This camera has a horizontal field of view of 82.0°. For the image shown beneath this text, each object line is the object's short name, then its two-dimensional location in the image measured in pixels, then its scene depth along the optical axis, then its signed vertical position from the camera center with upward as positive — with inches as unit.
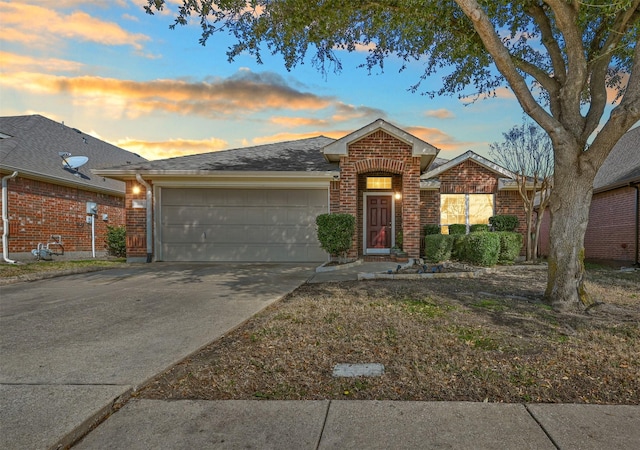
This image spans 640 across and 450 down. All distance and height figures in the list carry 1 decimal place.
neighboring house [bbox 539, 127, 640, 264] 495.8 +29.6
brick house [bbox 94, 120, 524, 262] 445.1 +41.9
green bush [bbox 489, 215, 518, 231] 496.4 +7.4
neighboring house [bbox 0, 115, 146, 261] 475.8 +60.9
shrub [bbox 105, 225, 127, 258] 544.1 -14.7
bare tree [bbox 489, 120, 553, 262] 487.8 +76.9
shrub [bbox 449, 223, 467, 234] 506.6 -0.4
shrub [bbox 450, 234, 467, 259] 444.1 -21.1
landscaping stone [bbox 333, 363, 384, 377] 121.0 -47.7
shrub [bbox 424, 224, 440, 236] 496.7 -0.3
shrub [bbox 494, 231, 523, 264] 452.1 -21.8
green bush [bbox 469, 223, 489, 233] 500.1 +2.1
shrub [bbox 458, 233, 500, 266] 412.8 -22.1
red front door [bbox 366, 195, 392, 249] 498.3 +10.8
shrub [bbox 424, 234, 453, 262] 425.7 -21.3
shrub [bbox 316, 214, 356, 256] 404.2 -2.0
